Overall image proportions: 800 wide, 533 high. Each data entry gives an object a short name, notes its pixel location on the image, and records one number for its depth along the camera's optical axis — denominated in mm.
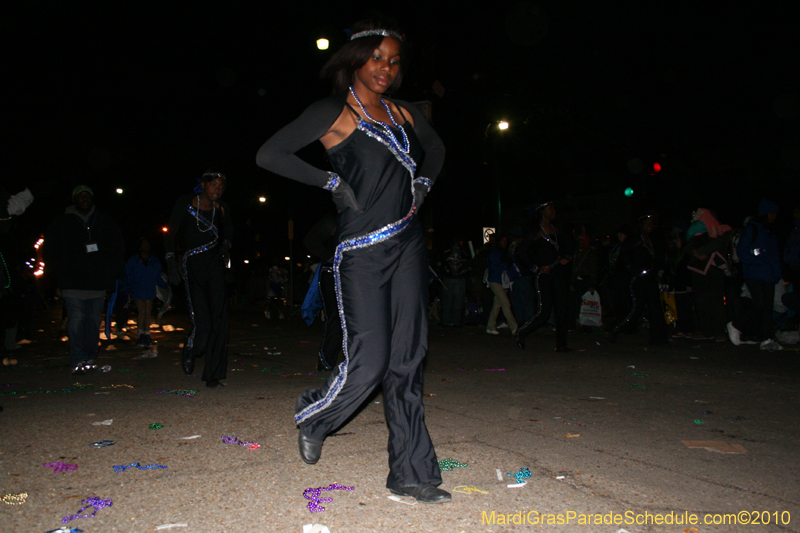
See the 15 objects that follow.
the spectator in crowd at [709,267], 9359
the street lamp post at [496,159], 17375
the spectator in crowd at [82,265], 6445
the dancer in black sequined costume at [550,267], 8164
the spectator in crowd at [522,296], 12250
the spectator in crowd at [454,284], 12938
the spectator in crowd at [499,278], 11086
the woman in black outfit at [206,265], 5695
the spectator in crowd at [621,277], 9094
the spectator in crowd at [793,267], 8234
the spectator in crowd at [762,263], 8328
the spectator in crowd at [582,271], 12023
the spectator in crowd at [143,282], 9477
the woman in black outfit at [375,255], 2760
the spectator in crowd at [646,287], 8797
